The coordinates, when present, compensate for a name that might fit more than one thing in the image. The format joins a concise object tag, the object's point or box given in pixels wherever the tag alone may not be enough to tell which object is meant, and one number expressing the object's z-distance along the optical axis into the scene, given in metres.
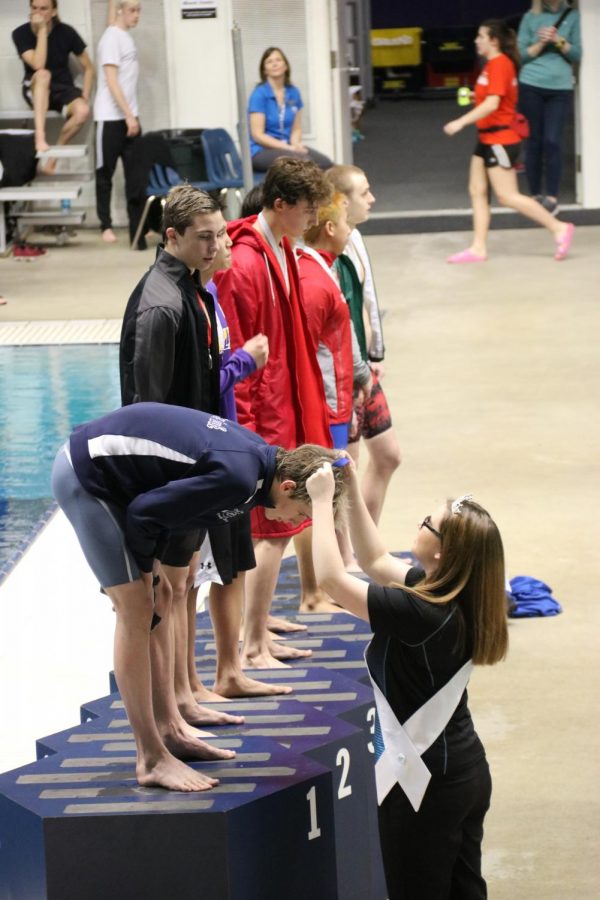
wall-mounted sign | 28.25
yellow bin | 47.91
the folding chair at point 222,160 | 26.89
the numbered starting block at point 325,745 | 7.37
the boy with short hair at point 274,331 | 9.12
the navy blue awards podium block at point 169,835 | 6.73
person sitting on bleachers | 27.02
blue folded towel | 11.41
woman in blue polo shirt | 26.33
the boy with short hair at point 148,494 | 6.68
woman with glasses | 6.35
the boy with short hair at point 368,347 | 11.13
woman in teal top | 25.78
